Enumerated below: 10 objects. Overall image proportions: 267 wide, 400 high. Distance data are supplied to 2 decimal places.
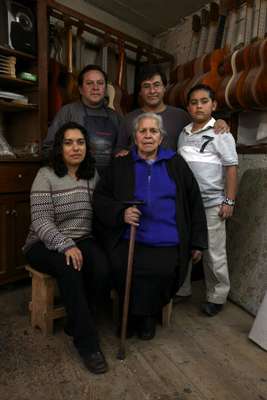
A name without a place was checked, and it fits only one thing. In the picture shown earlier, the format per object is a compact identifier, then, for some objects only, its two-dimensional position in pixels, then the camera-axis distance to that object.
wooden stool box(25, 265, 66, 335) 1.70
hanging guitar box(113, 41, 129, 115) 2.86
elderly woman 1.66
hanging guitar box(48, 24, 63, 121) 2.48
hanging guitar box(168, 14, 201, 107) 2.78
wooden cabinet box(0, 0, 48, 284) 2.16
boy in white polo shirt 1.90
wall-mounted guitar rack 2.44
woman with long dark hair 1.50
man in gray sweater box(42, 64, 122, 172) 2.04
